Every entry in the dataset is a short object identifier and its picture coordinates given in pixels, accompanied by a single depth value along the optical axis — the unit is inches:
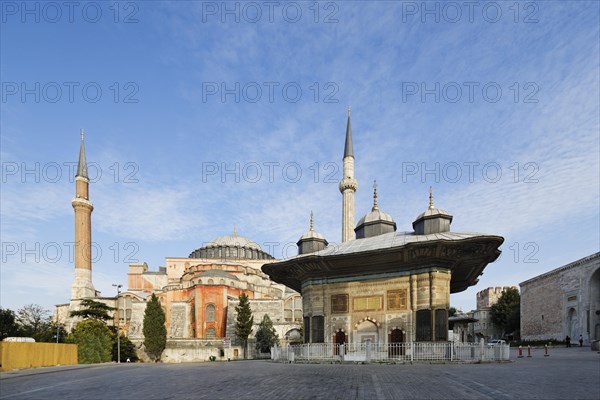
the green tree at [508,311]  2679.6
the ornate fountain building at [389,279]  904.3
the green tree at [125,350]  1887.3
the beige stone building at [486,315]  3112.7
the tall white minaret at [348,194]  1780.3
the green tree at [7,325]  1897.1
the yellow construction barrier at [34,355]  879.1
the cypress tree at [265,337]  1982.0
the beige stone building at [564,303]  1693.9
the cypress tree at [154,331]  1863.9
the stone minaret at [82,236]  2391.7
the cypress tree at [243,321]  1854.1
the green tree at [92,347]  1267.2
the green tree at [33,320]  2468.6
